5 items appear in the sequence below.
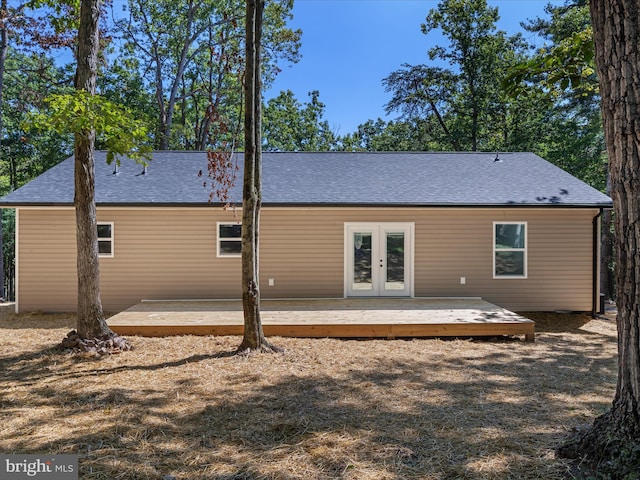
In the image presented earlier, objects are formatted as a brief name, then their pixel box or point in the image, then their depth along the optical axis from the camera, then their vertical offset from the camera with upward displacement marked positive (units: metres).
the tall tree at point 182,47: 18.31 +9.02
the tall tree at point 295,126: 23.69 +6.95
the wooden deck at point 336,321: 6.72 -1.44
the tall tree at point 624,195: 2.36 +0.27
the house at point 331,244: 8.81 -0.14
